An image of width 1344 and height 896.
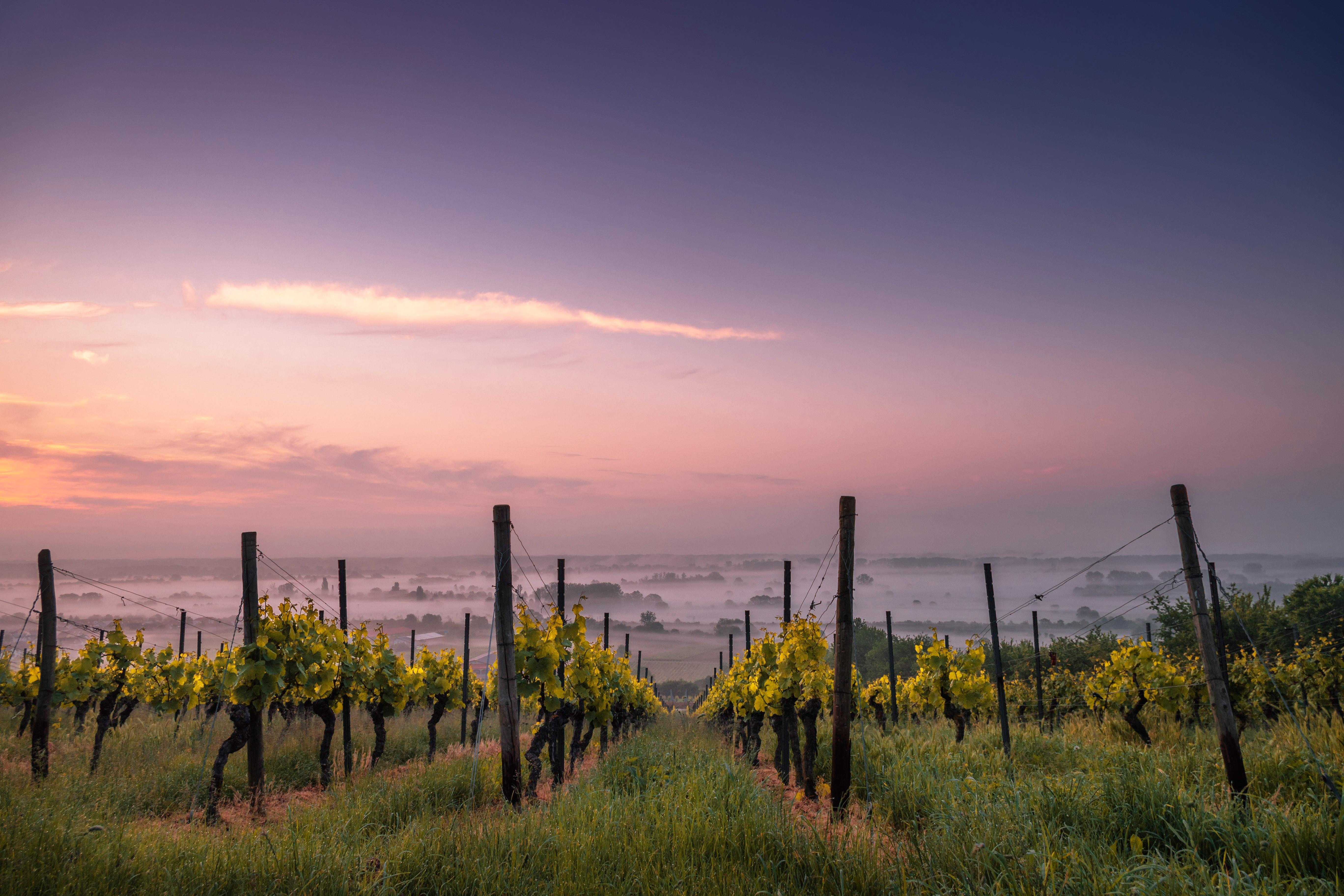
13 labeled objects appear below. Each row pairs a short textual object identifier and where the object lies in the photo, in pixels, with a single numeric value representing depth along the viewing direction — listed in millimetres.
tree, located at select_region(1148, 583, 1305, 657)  24219
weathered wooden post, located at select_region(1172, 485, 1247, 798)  7227
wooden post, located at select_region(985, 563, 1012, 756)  12562
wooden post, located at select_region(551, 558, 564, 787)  11297
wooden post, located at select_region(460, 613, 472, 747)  21109
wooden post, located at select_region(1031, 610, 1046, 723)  19703
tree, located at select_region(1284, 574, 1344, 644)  22734
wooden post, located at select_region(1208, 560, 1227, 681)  12859
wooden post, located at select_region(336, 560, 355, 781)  13812
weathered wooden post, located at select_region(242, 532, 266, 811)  10492
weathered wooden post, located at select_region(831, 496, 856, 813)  8672
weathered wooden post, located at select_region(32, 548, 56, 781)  11219
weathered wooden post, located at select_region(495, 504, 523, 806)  8203
